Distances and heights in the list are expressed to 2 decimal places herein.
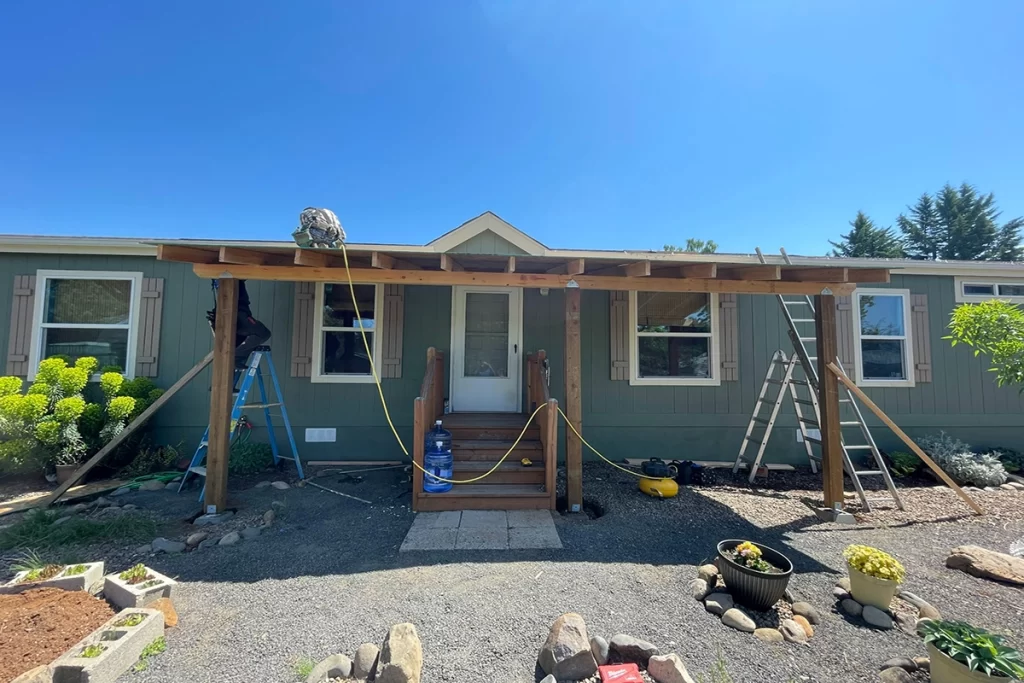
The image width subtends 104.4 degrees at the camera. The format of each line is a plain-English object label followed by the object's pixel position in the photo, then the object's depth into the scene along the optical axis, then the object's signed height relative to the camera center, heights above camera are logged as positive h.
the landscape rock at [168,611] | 2.15 -1.38
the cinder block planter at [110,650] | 1.64 -1.28
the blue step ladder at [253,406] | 4.32 -0.46
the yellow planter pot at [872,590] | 2.36 -1.30
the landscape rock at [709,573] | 2.62 -1.35
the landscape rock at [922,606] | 2.39 -1.43
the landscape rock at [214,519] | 3.50 -1.40
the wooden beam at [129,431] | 3.86 -0.70
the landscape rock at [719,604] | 2.33 -1.38
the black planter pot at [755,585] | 2.31 -1.26
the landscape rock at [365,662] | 1.80 -1.37
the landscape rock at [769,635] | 2.10 -1.41
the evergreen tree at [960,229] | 21.72 +8.27
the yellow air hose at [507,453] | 3.56 -0.83
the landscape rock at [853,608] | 2.37 -1.41
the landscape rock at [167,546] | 3.05 -1.42
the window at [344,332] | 5.51 +0.46
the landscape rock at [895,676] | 1.81 -1.38
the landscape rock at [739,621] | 2.18 -1.38
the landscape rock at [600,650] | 1.90 -1.36
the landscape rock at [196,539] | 3.14 -1.41
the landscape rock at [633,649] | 1.87 -1.33
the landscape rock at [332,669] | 1.77 -1.39
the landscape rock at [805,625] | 2.19 -1.42
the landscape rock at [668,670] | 1.71 -1.31
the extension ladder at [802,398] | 4.20 -0.34
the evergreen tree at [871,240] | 22.62 +7.72
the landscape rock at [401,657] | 1.67 -1.28
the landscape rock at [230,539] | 3.17 -1.42
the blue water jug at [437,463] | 4.00 -0.98
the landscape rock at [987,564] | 2.82 -1.37
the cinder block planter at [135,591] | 2.21 -1.31
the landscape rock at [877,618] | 2.27 -1.41
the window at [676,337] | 5.77 +0.49
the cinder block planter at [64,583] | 2.30 -1.31
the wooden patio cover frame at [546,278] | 3.62 +0.88
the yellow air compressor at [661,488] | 4.32 -1.28
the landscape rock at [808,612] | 2.31 -1.41
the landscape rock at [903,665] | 1.90 -1.39
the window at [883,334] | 5.86 +0.59
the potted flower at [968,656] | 1.65 -1.19
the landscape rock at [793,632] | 2.12 -1.40
